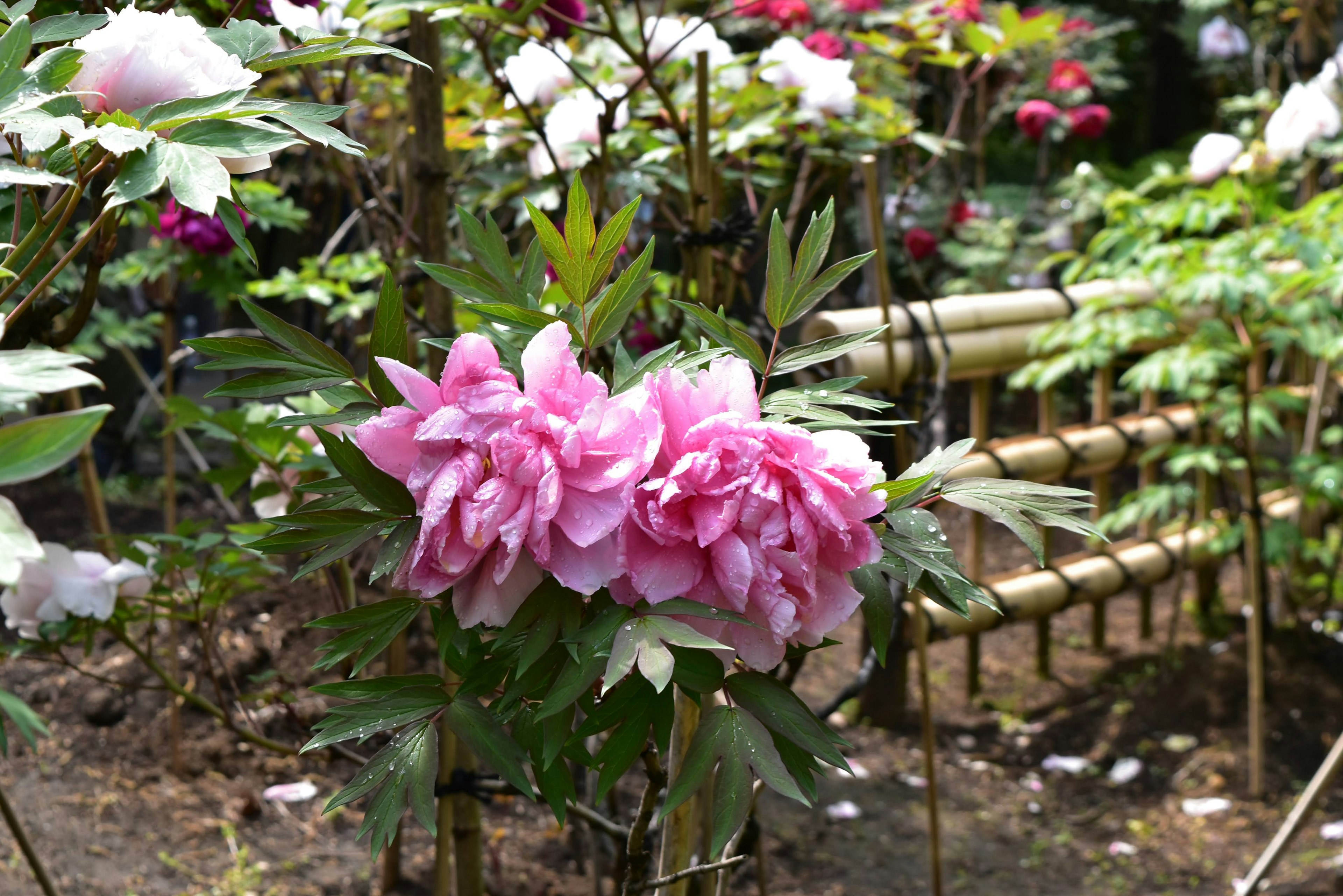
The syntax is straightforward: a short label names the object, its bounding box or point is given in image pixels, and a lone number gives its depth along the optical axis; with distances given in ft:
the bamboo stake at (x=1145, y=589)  9.73
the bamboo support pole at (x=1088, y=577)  8.25
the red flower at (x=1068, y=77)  14.98
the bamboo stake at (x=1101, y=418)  9.44
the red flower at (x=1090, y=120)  15.53
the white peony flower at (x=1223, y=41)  19.49
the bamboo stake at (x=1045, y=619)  9.03
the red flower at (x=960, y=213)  15.99
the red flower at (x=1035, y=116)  14.85
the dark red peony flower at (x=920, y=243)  13.69
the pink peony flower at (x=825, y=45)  8.84
